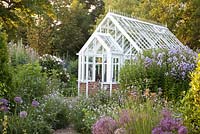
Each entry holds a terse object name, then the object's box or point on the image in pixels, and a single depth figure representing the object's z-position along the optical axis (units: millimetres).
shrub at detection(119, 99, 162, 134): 4912
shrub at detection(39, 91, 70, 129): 7504
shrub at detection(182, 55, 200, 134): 4967
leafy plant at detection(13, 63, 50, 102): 8219
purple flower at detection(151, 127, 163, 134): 4398
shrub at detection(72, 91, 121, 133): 6938
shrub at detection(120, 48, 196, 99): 9156
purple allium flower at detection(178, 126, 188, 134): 4285
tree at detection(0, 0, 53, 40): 19750
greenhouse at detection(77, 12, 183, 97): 13695
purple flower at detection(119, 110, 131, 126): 4992
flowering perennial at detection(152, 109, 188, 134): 4334
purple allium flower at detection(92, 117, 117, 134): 4869
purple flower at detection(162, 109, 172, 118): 4860
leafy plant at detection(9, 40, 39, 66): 12694
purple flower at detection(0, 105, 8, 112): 6388
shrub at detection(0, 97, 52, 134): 6707
